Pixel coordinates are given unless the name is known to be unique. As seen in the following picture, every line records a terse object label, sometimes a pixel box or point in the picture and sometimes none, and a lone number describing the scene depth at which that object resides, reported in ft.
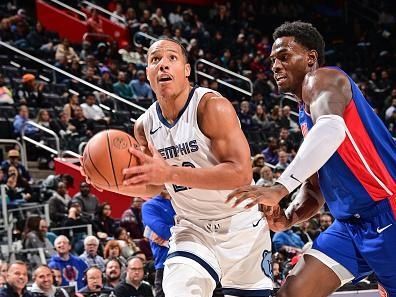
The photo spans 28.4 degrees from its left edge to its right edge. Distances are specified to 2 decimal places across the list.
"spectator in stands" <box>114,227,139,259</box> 32.30
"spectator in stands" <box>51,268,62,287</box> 27.78
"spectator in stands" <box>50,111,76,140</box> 40.93
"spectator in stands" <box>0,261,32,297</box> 24.06
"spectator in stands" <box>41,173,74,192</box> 37.27
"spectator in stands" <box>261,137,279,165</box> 45.96
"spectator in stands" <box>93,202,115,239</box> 35.19
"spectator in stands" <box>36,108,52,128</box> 40.96
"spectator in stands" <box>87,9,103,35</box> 57.16
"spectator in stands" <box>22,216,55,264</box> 31.42
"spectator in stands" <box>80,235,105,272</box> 30.17
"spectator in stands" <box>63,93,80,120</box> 42.14
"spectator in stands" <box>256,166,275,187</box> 37.40
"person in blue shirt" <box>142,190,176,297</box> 22.18
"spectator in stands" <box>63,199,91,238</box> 33.99
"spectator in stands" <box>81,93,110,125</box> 43.68
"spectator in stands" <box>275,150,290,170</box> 43.61
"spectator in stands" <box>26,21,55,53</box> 49.83
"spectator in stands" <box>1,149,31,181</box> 36.37
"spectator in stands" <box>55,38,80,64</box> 48.79
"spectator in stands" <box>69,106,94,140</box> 41.73
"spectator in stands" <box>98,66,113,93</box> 48.22
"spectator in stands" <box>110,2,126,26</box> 60.73
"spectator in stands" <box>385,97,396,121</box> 55.31
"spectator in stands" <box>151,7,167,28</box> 61.11
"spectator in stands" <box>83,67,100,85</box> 47.47
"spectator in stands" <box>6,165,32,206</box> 35.07
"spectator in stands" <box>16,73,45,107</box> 43.16
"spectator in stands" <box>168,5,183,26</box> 63.98
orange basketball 13.14
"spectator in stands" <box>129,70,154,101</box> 50.03
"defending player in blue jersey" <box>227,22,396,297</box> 12.33
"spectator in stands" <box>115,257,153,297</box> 25.45
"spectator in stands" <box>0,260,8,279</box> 26.03
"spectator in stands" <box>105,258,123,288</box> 27.78
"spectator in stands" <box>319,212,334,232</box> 37.35
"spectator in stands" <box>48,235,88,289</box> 29.19
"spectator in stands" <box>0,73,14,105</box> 40.83
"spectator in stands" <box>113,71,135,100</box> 49.14
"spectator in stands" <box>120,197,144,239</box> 35.76
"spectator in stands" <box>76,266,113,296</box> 27.04
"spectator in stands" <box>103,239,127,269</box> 30.73
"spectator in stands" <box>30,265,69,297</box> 25.26
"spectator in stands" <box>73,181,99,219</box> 36.24
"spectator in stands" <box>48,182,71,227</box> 34.86
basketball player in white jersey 14.33
